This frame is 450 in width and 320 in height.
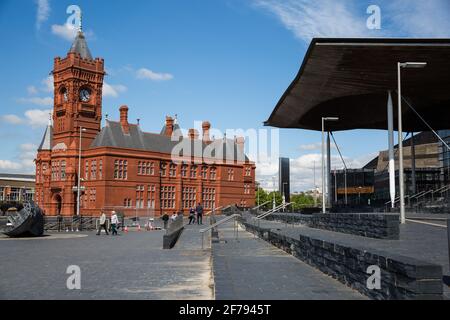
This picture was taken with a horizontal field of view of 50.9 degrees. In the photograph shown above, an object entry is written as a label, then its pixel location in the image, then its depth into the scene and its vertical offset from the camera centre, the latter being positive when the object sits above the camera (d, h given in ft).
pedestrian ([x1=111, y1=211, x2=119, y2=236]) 107.55 -5.77
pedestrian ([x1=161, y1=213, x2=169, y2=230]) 141.49 -6.20
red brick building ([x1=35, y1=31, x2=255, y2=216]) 255.09 +21.95
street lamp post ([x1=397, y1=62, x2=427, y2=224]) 67.02 +5.43
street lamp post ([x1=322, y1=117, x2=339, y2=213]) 109.07 +6.35
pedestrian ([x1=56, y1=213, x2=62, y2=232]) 122.50 -6.25
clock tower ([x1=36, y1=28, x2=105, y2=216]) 261.85 +41.44
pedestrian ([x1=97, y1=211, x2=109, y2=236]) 104.03 -5.30
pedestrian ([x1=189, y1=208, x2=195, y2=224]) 150.29 -5.28
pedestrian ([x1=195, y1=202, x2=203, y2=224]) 142.31 -4.08
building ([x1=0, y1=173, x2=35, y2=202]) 463.83 +9.77
